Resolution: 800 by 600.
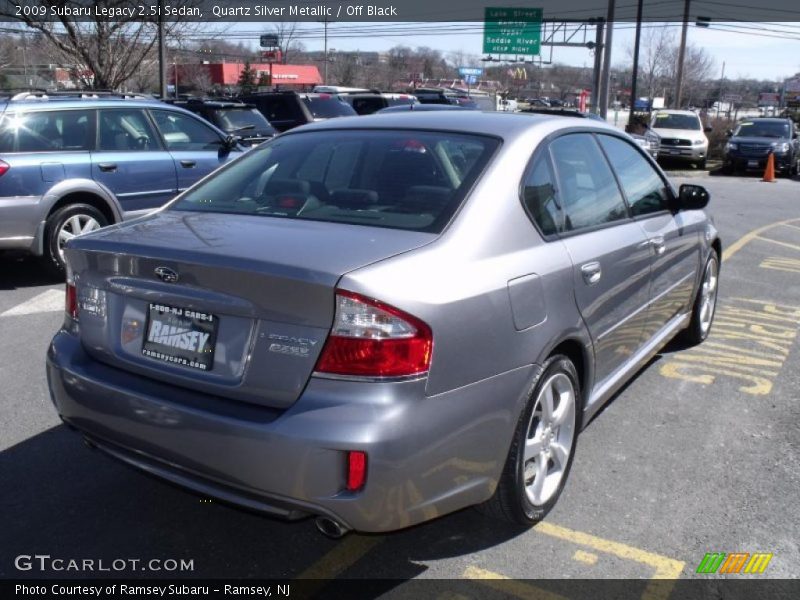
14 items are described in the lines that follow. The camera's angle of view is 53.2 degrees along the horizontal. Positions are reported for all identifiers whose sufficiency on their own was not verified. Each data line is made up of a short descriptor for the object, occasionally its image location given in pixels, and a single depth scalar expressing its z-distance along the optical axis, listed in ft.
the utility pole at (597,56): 105.06
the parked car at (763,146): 77.15
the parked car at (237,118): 40.09
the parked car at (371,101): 67.97
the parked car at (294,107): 51.52
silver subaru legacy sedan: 8.38
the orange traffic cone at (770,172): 73.26
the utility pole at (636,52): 97.81
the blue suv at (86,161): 23.34
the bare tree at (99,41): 55.16
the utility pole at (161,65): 56.59
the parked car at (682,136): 80.94
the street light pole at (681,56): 124.26
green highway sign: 123.13
